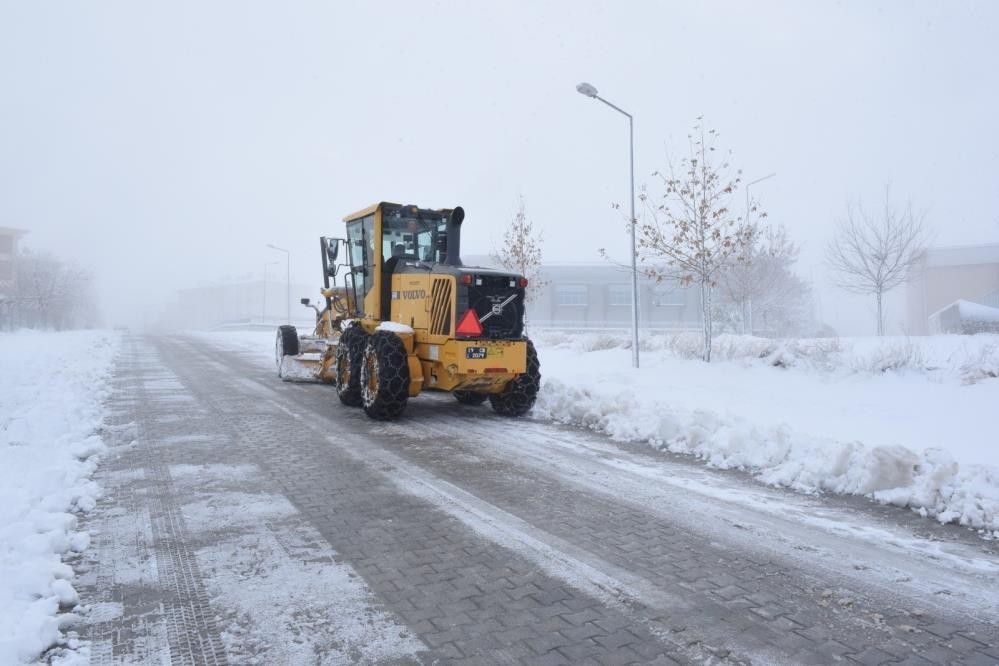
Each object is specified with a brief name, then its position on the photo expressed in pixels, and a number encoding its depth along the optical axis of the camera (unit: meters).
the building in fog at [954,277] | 42.50
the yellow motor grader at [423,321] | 8.84
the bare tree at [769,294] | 28.11
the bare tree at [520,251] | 22.95
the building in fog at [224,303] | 110.19
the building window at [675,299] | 54.16
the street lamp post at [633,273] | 13.86
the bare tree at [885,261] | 24.38
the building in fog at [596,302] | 54.38
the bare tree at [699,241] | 13.76
